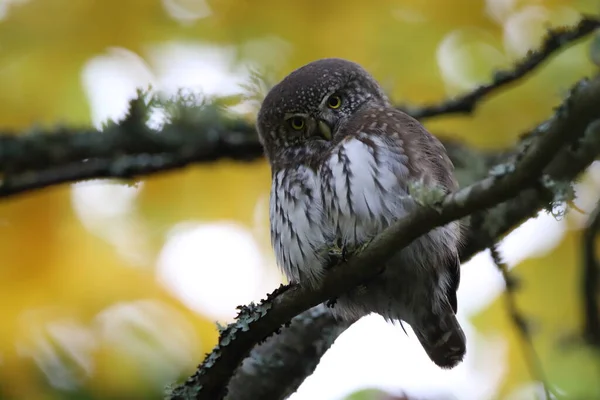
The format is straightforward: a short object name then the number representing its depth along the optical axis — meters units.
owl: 6.45
